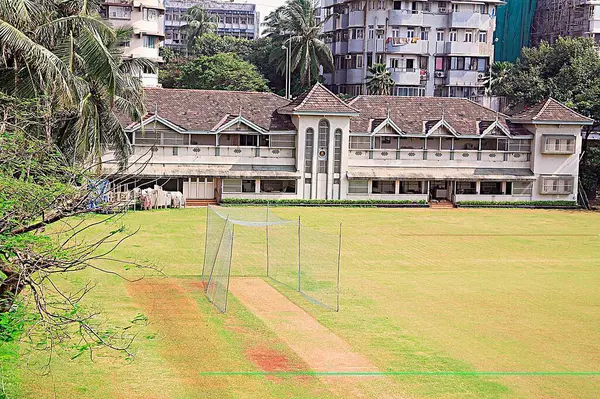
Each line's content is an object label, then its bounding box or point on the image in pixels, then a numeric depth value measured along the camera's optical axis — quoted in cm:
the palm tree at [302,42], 8069
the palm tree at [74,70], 2750
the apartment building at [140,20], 7956
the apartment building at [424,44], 8356
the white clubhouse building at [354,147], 5441
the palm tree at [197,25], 10606
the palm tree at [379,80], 7862
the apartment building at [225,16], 13575
